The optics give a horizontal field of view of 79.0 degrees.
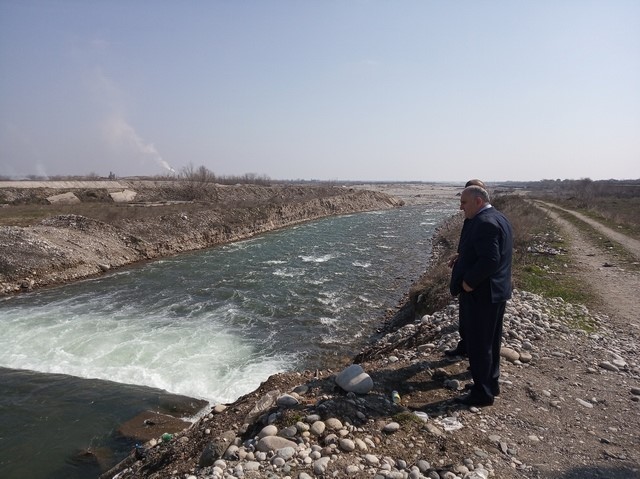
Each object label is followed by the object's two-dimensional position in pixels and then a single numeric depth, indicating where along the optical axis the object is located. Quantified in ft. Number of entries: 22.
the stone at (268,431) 14.42
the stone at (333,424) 14.51
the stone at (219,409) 21.82
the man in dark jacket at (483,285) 15.38
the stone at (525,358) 20.92
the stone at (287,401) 16.44
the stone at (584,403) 16.75
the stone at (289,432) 14.28
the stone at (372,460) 12.77
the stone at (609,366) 20.36
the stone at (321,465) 12.37
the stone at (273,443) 13.66
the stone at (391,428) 14.39
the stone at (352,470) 12.35
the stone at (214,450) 14.11
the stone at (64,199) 148.43
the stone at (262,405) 17.01
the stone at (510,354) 20.85
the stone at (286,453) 13.07
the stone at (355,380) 16.84
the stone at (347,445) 13.38
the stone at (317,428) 14.33
